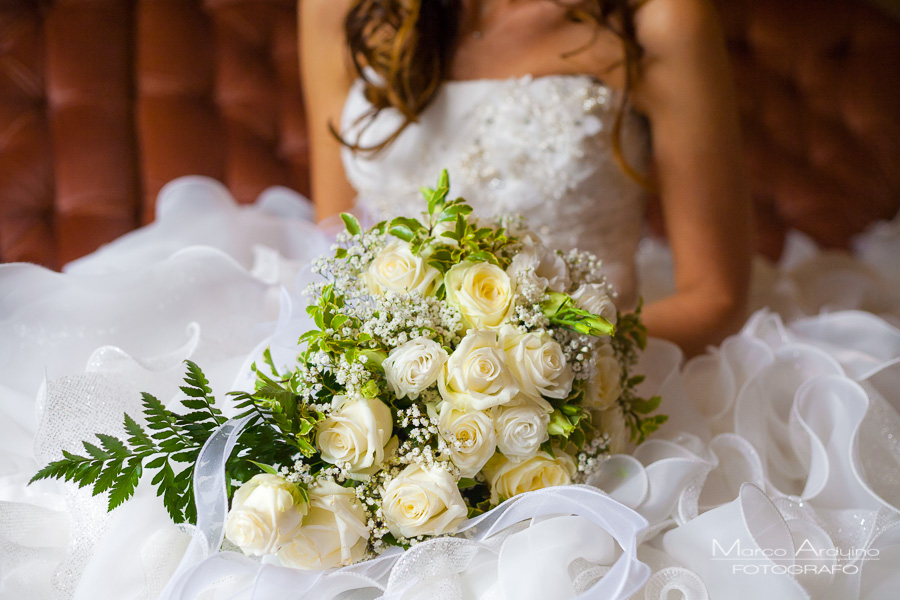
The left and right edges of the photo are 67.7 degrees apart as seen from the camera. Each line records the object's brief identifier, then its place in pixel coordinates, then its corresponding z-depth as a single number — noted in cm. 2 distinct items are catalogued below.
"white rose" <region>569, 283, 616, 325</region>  66
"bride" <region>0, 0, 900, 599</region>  63
